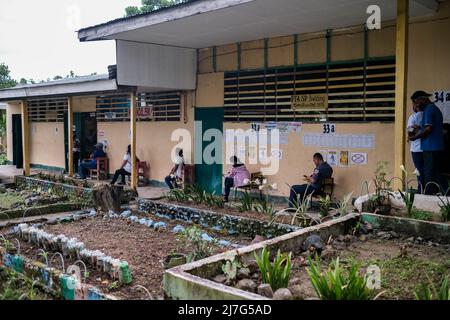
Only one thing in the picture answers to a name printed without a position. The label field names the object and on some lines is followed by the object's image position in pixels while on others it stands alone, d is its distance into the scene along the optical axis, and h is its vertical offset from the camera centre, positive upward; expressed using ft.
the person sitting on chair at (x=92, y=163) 47.97 -3.40
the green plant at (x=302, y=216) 22.72 -4.35
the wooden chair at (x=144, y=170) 44.98 -3.88
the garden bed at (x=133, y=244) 16.61 -5.49
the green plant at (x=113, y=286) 15.90 -5.44
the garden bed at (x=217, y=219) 23.79 -5.12
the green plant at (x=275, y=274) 12.95 -4.10
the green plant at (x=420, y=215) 20.12 -3.78
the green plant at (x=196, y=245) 17.91 -4.86
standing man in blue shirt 22.80 -0.35
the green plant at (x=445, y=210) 19.75 -3.50
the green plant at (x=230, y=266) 13.53 -4.13
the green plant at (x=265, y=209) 24.97 -4.57
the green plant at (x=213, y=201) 29.19 -4.56
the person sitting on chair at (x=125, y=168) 42.83 -3.51
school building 25.93 +3.88
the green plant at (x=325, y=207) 23.57 -4.05
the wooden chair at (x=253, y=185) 33.96 -4.05
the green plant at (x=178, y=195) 30.96 -4.44
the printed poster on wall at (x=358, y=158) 29.60 -1.83
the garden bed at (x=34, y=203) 29.76 -5.19
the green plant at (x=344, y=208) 22.06 -3.80
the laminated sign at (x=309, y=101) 31.27 +2.03
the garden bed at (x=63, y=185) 35.17 -4.61
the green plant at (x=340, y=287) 11.35 -3.95
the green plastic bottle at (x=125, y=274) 16.35 -5.14
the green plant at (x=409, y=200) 20.53 -3.16
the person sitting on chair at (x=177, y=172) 39.37 -3.62
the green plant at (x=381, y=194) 21.80 -3.10
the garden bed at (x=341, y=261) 12.32 -4.52
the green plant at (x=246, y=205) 27.73 -4.53
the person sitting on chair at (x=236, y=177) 34.32 -3.52
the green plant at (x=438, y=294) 11.04 -4.02
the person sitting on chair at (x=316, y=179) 29.07 -3.11
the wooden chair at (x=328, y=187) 30.53 -3.81
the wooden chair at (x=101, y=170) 48.21 -4.16
